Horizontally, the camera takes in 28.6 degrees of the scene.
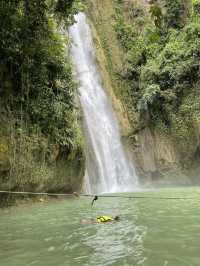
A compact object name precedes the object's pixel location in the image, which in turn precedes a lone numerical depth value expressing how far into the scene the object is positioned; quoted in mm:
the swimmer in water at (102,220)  7784
